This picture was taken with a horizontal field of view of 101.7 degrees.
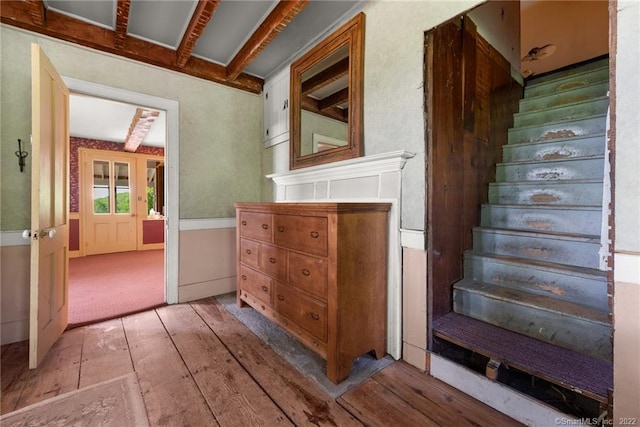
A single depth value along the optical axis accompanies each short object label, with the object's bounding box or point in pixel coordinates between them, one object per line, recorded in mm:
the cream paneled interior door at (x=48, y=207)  1635
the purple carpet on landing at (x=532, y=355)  1154
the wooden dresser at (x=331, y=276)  1533
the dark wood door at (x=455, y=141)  1637
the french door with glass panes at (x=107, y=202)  5512
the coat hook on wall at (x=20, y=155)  2027
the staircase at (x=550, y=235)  1463
